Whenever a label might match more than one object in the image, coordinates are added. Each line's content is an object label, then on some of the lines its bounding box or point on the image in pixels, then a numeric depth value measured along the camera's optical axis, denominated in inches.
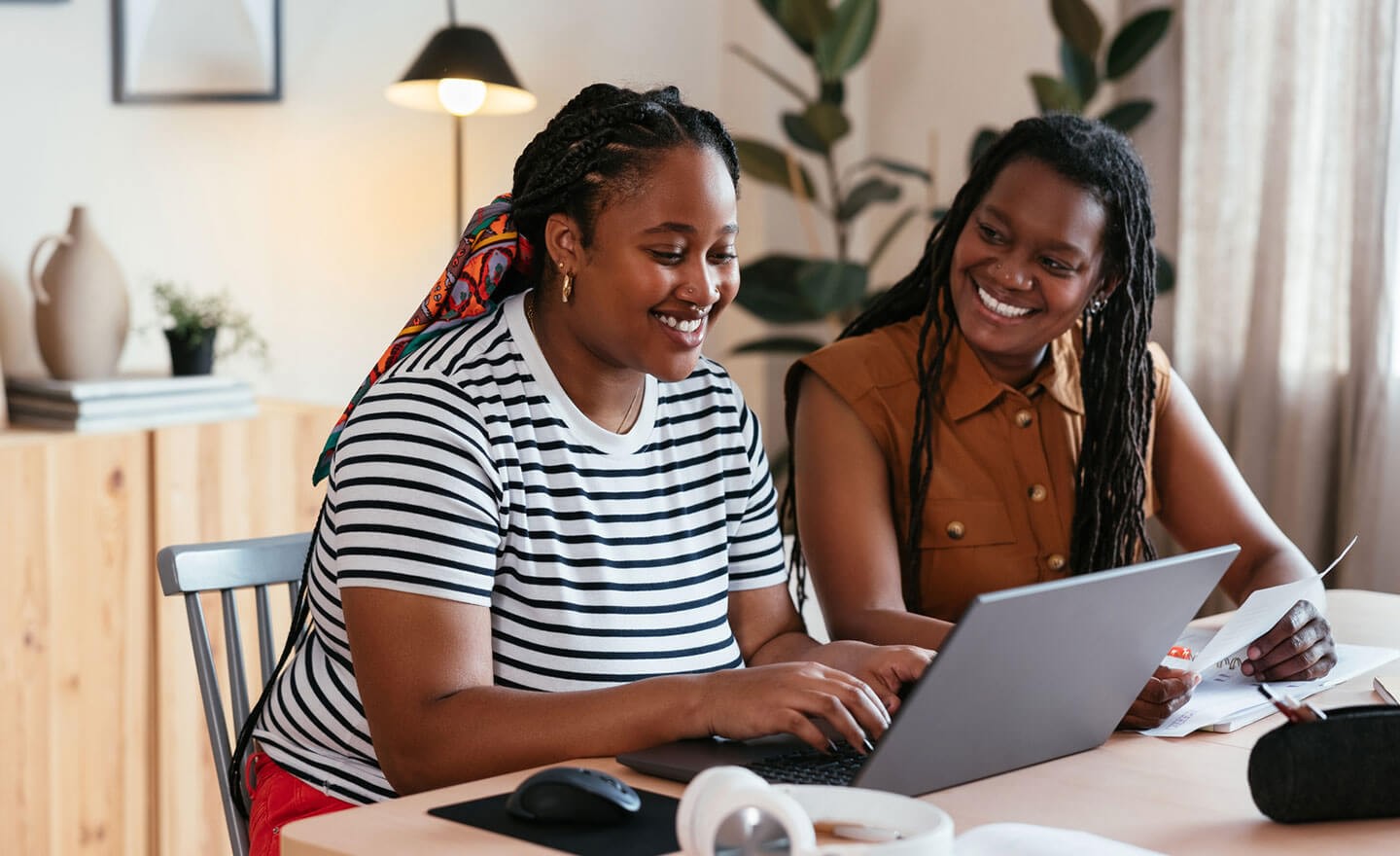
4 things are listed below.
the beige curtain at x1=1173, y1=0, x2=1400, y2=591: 123.8
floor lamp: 110.8
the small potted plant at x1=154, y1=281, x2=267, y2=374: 100.3
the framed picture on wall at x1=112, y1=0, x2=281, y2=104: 104.4
